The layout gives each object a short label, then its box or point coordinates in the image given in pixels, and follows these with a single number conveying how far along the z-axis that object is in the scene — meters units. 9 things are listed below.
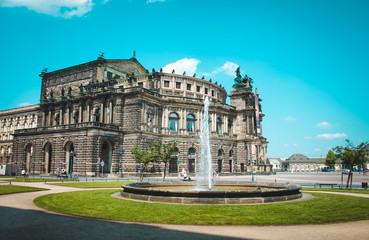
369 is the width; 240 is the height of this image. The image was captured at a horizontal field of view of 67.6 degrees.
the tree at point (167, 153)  35.81
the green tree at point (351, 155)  24.77
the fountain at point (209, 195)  13.99
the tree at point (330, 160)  132.45
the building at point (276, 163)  182.25
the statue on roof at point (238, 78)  70.51
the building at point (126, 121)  46.31
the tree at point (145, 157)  35.06
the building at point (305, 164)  151.88
